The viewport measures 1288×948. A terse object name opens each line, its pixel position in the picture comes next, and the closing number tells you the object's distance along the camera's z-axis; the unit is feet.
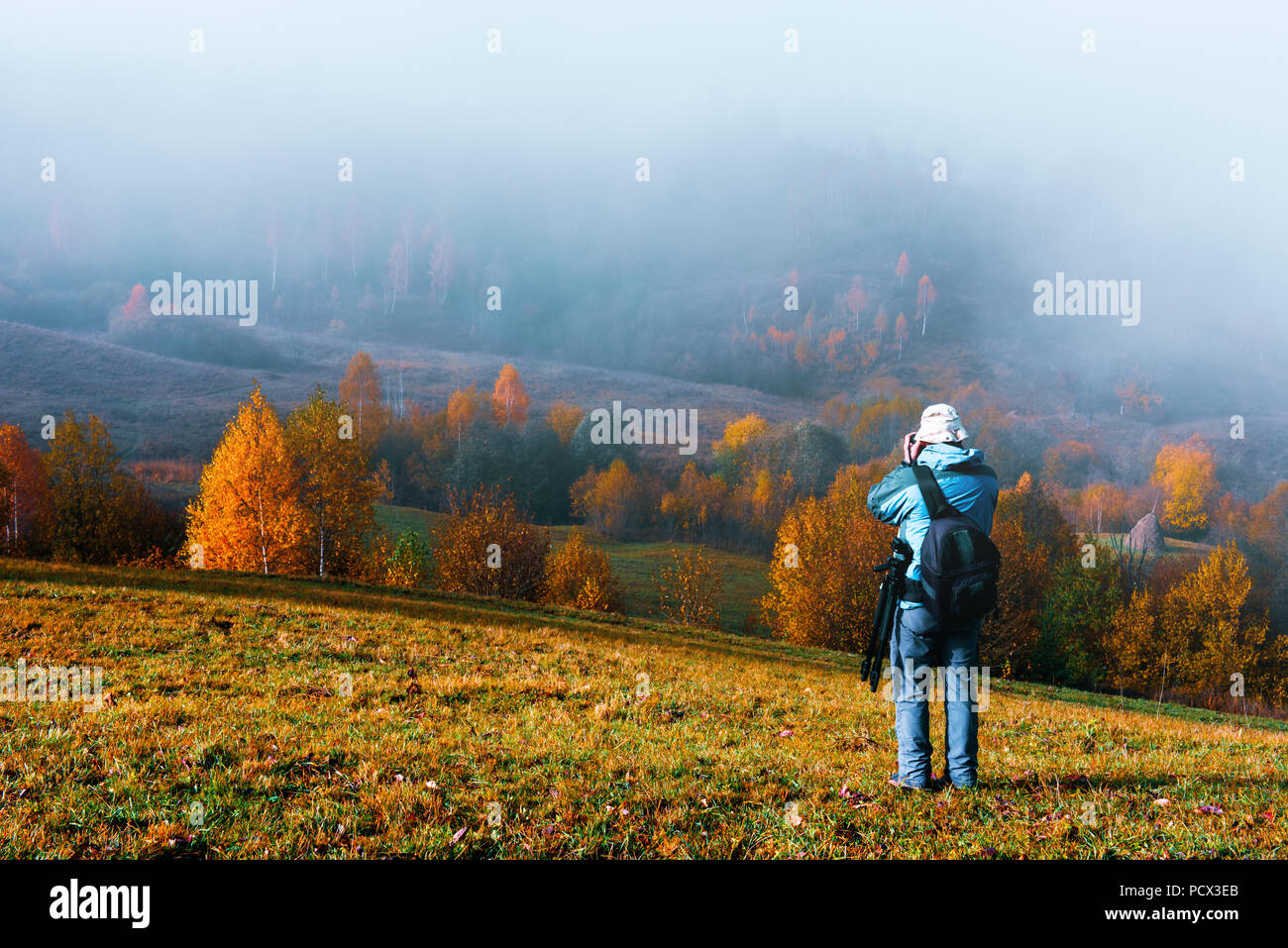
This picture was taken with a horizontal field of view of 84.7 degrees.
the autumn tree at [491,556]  177.17
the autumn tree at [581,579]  201.67
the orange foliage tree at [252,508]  155.84
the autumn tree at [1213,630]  222.28
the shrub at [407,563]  186.39
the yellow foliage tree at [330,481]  164.96
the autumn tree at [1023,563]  176.55
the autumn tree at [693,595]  211.61
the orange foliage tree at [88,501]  201.46
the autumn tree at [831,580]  179.52
